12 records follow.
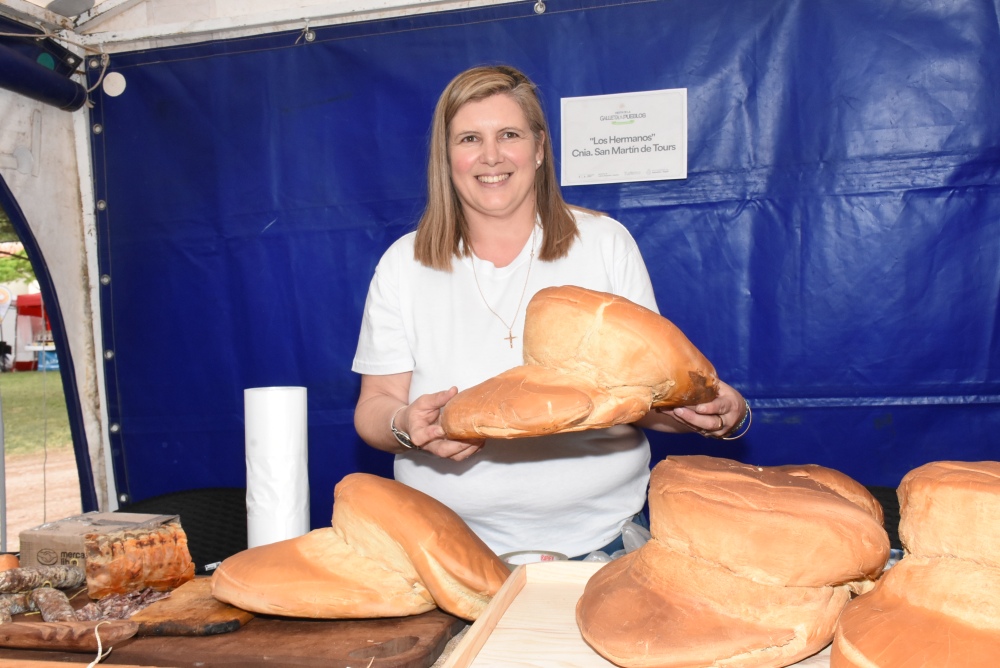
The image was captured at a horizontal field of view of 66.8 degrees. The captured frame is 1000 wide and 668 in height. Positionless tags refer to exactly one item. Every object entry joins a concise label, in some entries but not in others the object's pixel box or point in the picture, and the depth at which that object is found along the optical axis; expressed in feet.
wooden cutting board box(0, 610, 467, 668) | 3.42
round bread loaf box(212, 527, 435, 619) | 3.78
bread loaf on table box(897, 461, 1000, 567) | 2.67
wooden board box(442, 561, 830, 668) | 3.23
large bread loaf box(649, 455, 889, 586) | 2.93
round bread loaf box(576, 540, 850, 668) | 2.98
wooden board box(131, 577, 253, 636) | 3.75
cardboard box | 4.88
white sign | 9.45
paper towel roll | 4.82
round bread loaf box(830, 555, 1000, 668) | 2.57
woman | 6.21
